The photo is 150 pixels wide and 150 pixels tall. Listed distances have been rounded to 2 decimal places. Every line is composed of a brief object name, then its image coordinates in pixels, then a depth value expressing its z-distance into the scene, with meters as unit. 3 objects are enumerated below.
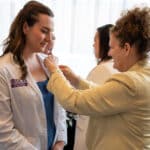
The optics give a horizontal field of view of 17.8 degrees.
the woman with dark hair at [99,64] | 2.86
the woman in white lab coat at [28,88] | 2.29
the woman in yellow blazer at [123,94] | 2.01
